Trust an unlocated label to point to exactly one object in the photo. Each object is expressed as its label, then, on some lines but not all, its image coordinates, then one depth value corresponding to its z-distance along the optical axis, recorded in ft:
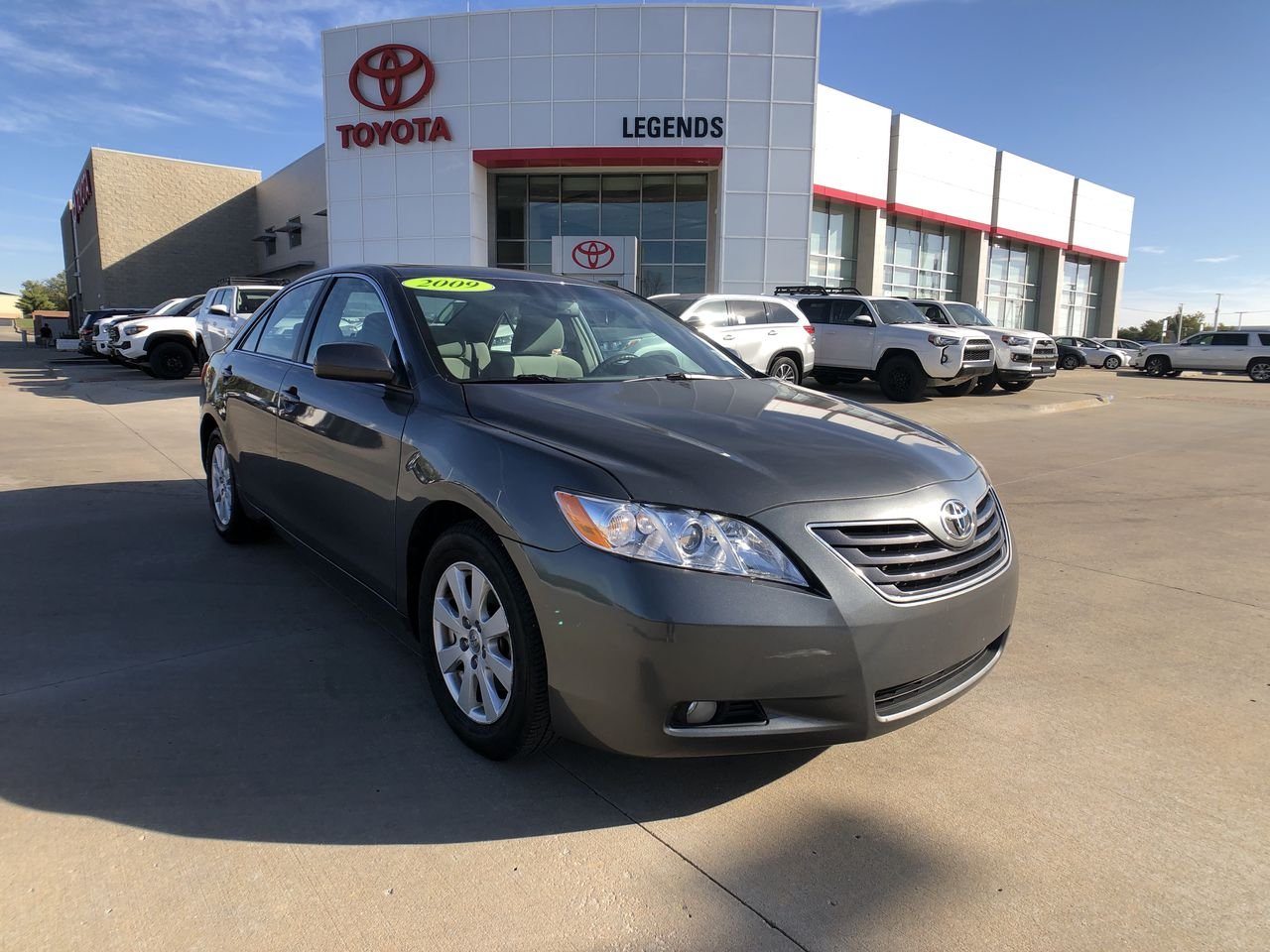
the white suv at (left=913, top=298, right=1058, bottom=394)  55.36
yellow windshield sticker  11.27
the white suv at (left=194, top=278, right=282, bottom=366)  54.44
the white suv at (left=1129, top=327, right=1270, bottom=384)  95.45
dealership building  74.23
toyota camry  6.83
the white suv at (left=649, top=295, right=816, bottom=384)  44.55
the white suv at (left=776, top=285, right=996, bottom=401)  49.34
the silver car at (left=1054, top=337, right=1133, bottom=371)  118.62
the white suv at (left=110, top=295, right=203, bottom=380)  59.57
